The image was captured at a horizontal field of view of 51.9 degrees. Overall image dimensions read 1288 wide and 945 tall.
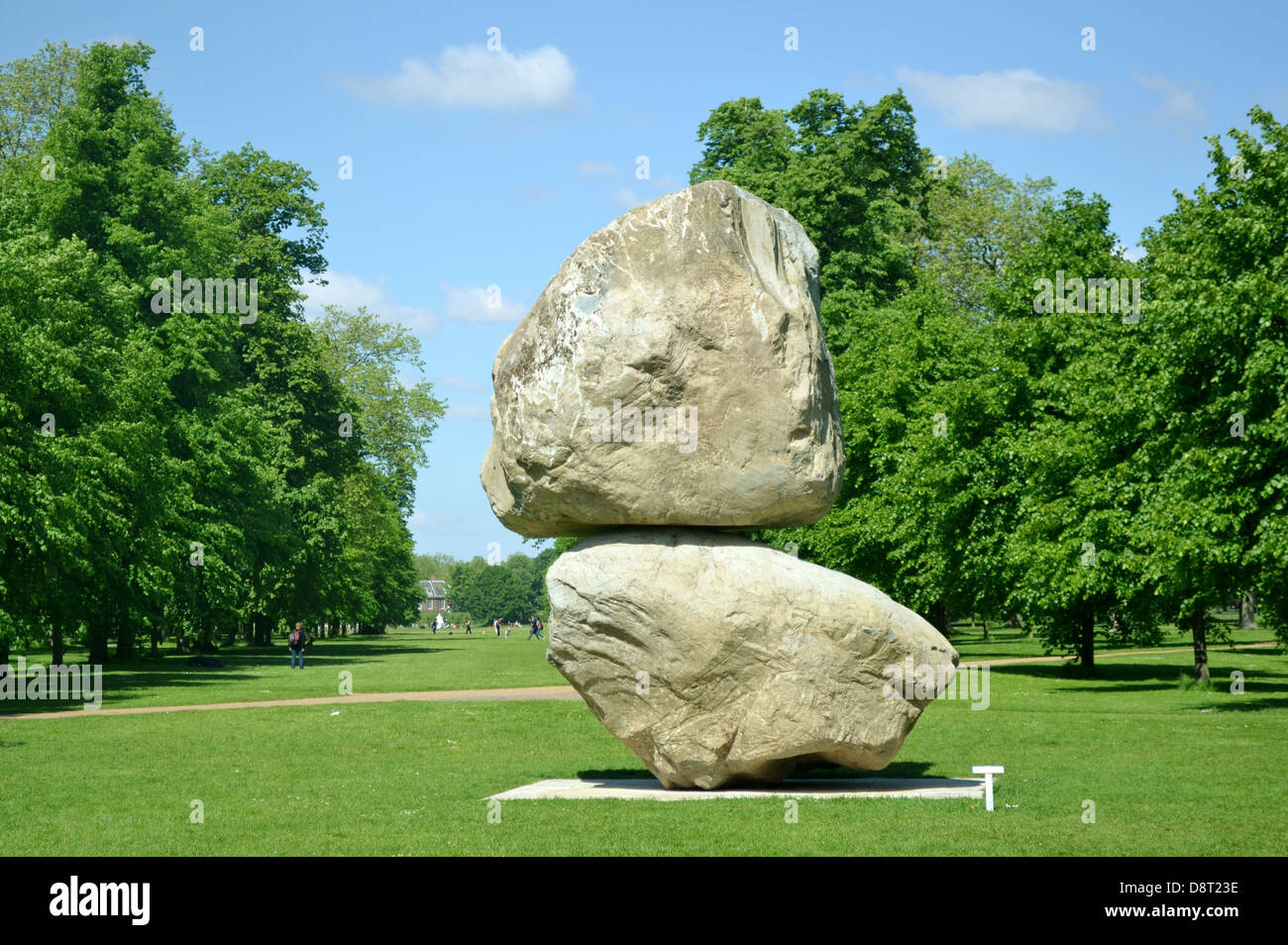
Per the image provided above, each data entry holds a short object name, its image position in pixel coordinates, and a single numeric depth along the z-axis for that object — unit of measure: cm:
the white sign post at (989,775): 1384
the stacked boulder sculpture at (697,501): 1444
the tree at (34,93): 5456
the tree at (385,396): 7562
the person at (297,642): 4659
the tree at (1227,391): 2366
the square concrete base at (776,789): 1515
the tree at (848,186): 4753
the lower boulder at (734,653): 1438
